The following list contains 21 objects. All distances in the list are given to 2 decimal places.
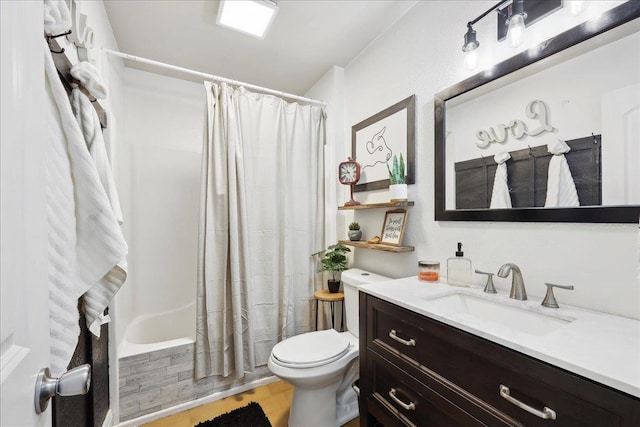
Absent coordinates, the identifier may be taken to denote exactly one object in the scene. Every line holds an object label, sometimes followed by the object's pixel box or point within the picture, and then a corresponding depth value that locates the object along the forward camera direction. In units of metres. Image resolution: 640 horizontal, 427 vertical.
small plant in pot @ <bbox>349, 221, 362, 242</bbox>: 1.98
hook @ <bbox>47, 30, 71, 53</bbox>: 0.73
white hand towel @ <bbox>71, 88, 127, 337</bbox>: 0.89
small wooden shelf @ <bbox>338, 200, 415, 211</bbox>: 1.56
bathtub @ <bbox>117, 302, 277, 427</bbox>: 1.61
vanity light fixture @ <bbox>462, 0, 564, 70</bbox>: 1.02
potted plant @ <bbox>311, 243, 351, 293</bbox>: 2.00
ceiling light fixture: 1.53
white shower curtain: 1.82
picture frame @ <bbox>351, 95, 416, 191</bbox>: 1.63
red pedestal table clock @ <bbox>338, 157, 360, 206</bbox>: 2.01
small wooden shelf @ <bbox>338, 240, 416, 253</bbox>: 1.55
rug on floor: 1.58
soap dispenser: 1.27
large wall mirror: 0.86
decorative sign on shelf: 1.62
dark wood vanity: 0.60
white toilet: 1.40
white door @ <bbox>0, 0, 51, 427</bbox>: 0.35
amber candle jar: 1.38
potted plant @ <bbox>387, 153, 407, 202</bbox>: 1.56
